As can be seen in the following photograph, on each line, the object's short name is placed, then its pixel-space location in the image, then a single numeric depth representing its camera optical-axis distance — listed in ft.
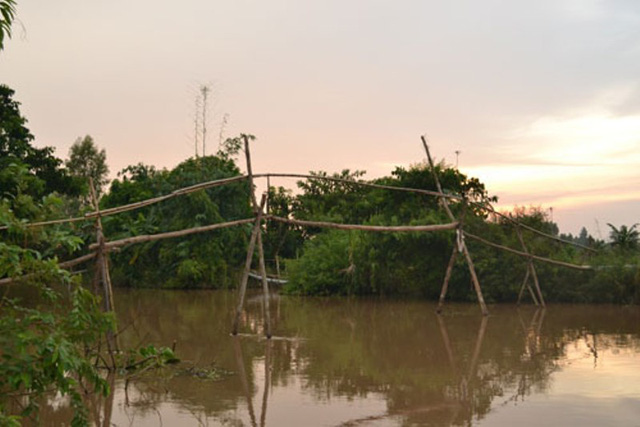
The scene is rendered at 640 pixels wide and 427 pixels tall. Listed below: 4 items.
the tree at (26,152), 52.54
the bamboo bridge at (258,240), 28.12
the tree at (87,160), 124.47
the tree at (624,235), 66.54
